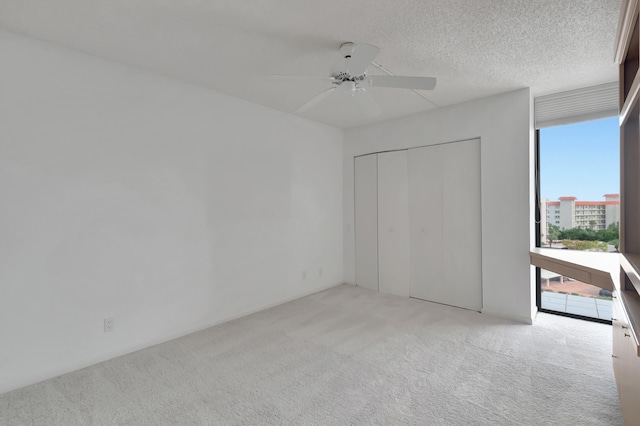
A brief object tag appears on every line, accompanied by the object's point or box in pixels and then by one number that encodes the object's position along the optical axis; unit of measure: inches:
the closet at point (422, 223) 144.7
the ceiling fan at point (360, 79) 77.8
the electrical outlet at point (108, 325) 99.6
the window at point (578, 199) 125.5
